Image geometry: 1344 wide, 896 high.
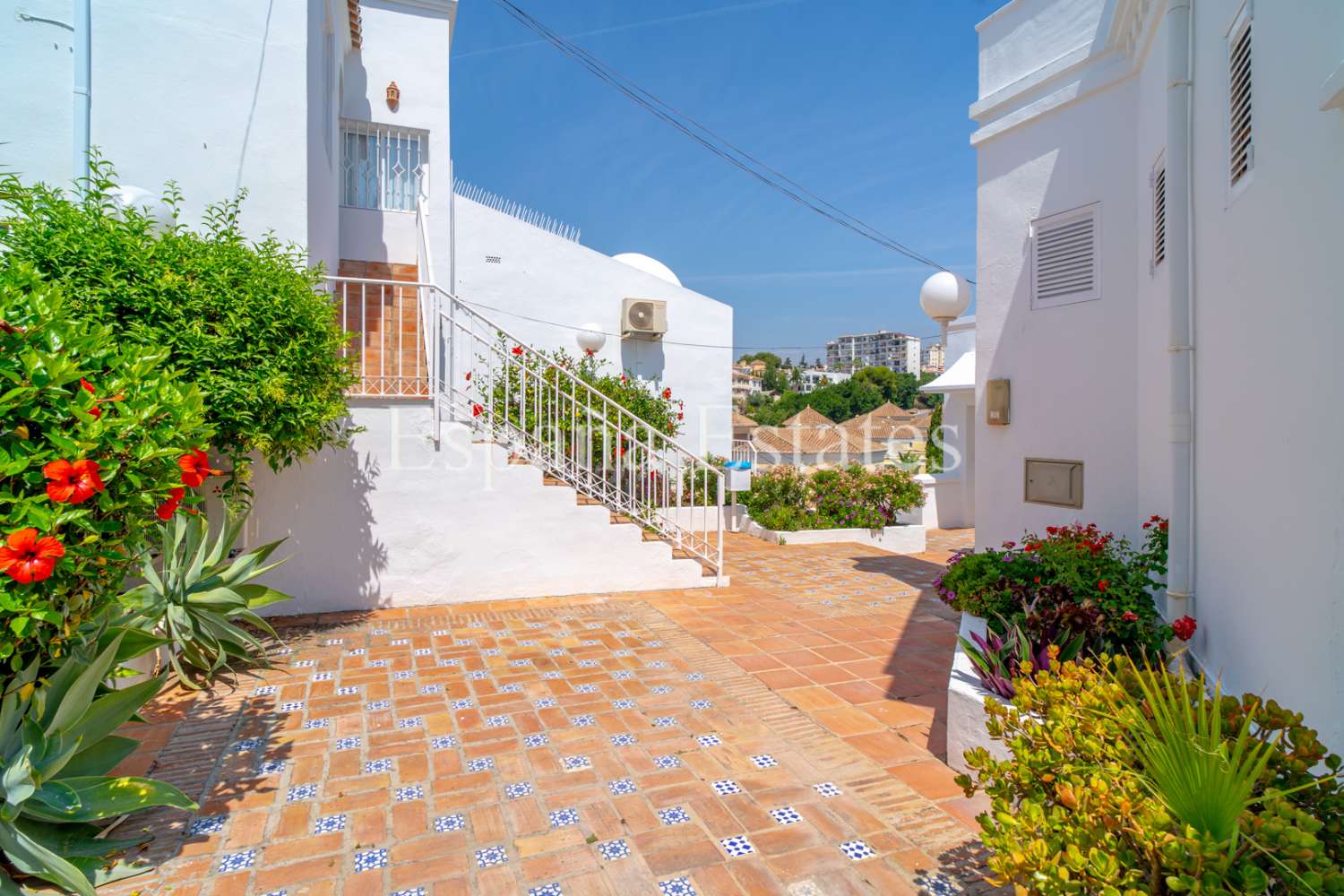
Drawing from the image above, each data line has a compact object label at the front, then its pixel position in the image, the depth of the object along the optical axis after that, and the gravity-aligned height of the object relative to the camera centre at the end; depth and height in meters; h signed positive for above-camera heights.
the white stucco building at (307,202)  5.24 +2.04
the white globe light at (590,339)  11.27 +1.75
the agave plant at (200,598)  3.99 -0.85
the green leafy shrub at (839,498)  10.50 -0.70
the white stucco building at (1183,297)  2.34 +0.83
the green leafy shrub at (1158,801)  1.57 -0.86
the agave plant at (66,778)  2.25 -1.11
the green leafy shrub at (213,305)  3.97 +0.86
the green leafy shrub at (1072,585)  3.47 -0.69
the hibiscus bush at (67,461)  2.08 -0.04
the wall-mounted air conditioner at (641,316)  11.75 +2.19
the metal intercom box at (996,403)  6.23 +0.43
